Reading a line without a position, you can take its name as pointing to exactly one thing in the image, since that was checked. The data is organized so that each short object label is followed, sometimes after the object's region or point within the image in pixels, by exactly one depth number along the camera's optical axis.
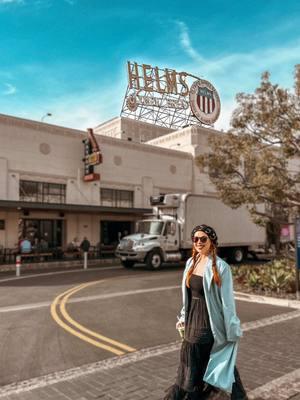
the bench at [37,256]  21.16
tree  13.60
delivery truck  19.06
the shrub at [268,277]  11.17
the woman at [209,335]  3.57
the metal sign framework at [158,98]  34.38
